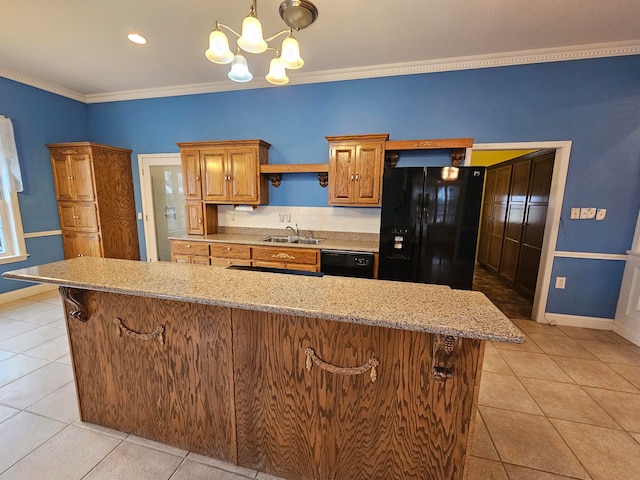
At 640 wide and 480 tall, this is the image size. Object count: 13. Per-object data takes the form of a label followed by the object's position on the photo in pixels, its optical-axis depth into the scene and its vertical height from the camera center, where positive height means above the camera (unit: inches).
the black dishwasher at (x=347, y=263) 119.2 -25.9
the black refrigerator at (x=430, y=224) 105.7 -7.2
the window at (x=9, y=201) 130.3 -0.8
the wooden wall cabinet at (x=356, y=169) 120.1 +16.0
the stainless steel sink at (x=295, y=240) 139.9 -18.9
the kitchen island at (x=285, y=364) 42.0 -28.9
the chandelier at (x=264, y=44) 57.4 +35.1
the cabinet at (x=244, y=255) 125.5 -25.3
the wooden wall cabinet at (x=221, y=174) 136.3 +14.5
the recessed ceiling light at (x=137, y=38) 102.0 +61.8
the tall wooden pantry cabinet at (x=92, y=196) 145.9 +2.4
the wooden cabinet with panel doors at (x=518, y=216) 144.5 -5.7
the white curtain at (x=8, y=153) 129.2 +22.0
